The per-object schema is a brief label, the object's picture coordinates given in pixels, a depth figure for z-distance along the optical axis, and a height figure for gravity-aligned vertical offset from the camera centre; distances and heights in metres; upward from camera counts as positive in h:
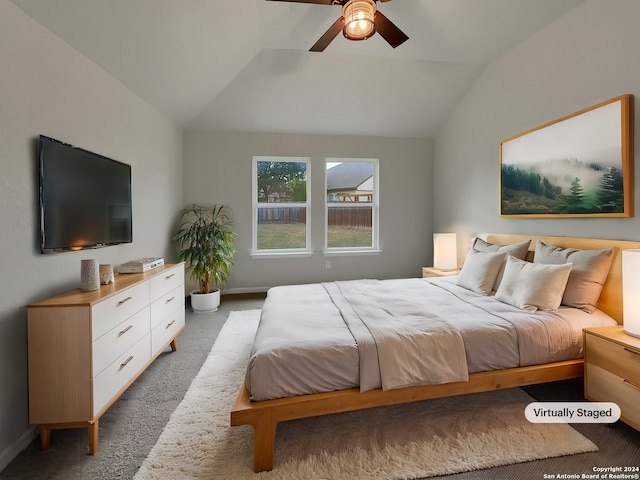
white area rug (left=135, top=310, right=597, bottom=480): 1.46 -1.13
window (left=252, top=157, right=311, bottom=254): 4.70 +0.54
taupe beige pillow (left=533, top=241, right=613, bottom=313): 2.12 -0.32
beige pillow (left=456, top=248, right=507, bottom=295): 2.62 -0.33
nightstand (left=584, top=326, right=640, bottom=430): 1.60 -0.78
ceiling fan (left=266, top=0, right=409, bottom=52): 1.85 +1.46
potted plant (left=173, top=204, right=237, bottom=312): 3.83 -0.19
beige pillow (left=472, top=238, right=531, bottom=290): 2.65 -0.13
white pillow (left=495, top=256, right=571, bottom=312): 2.09 -0.38
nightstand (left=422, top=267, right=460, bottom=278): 3.73 -0.46
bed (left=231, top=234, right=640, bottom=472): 1.54 -0.60
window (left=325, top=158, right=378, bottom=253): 4.86 +0.55
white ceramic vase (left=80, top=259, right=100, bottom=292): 1.86 -0.22
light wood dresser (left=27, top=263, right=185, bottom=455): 1.54 -0.64
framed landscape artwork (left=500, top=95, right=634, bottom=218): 2.13 +0.60
